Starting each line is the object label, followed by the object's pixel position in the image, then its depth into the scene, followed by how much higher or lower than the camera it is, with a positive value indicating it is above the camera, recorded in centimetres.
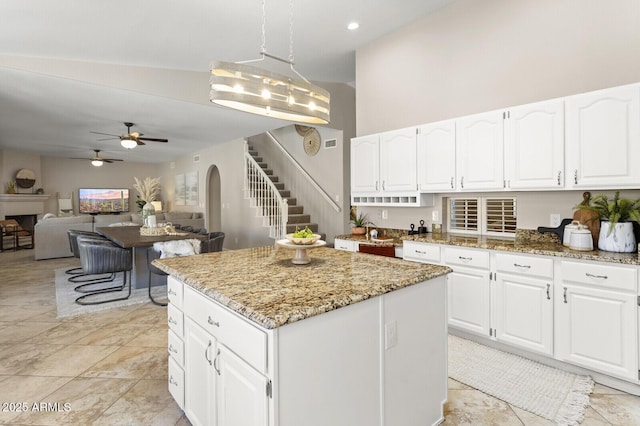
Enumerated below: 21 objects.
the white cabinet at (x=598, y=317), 233 -81
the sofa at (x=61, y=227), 750 -38
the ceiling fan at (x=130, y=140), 619 +125
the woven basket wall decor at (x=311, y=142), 735 +143
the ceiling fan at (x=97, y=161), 914 +132
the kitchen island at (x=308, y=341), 134 -62
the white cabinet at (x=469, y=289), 306 -77
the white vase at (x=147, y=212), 546 -4
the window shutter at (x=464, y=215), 384 -11
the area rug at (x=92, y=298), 423 -121
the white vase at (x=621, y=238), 259 -27
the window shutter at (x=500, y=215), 354 -11
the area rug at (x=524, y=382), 224 -131
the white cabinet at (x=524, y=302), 271 -80
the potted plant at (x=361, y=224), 468 -24
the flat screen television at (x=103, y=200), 1176 +35
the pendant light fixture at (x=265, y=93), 180 +65
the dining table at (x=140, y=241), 467 -42
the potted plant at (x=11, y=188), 966 +65
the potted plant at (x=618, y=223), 259 -15
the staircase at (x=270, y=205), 709 +6
